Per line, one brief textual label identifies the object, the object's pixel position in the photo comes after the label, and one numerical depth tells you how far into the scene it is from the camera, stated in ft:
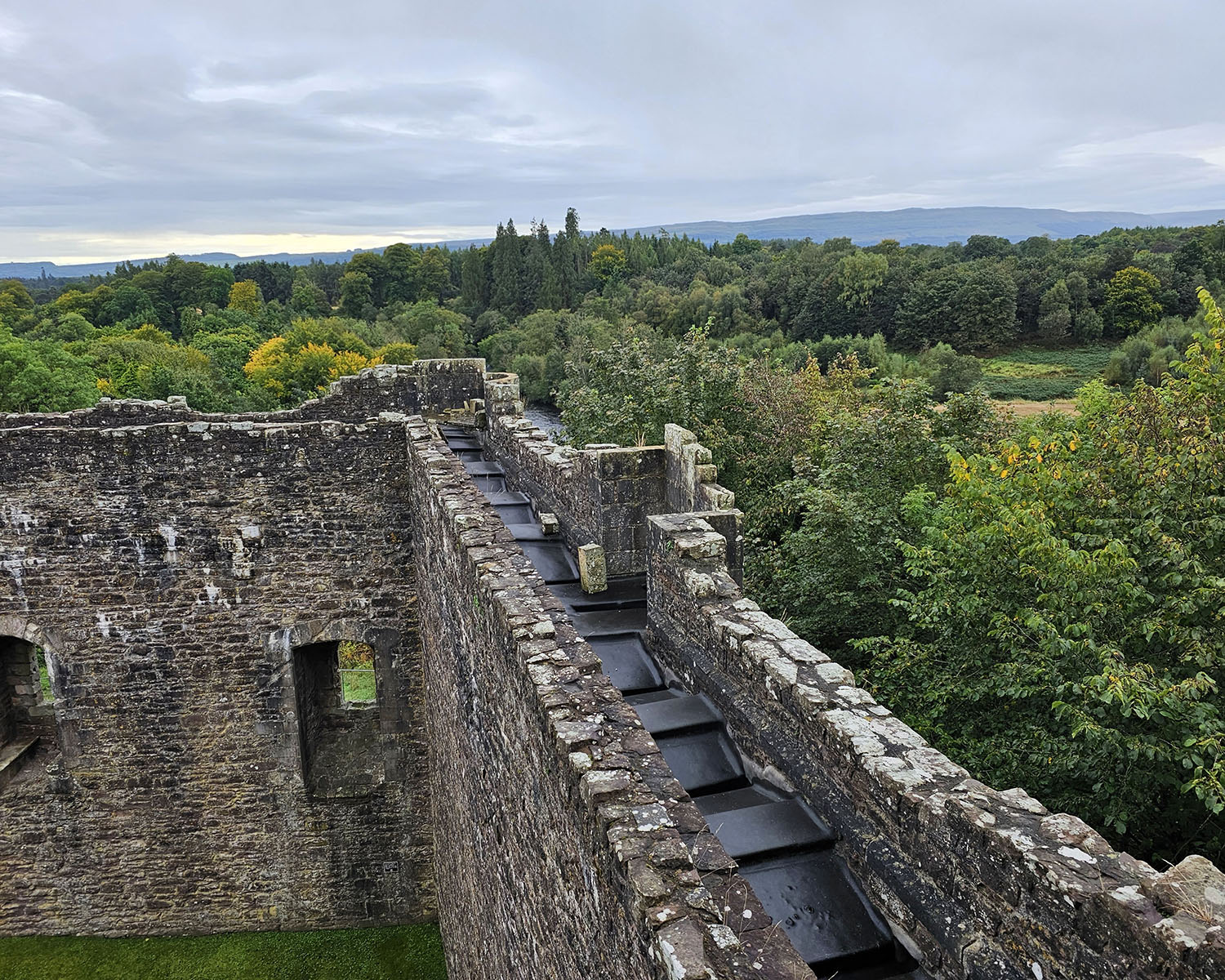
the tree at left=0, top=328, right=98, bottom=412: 118.01
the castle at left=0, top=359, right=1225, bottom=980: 12.32
